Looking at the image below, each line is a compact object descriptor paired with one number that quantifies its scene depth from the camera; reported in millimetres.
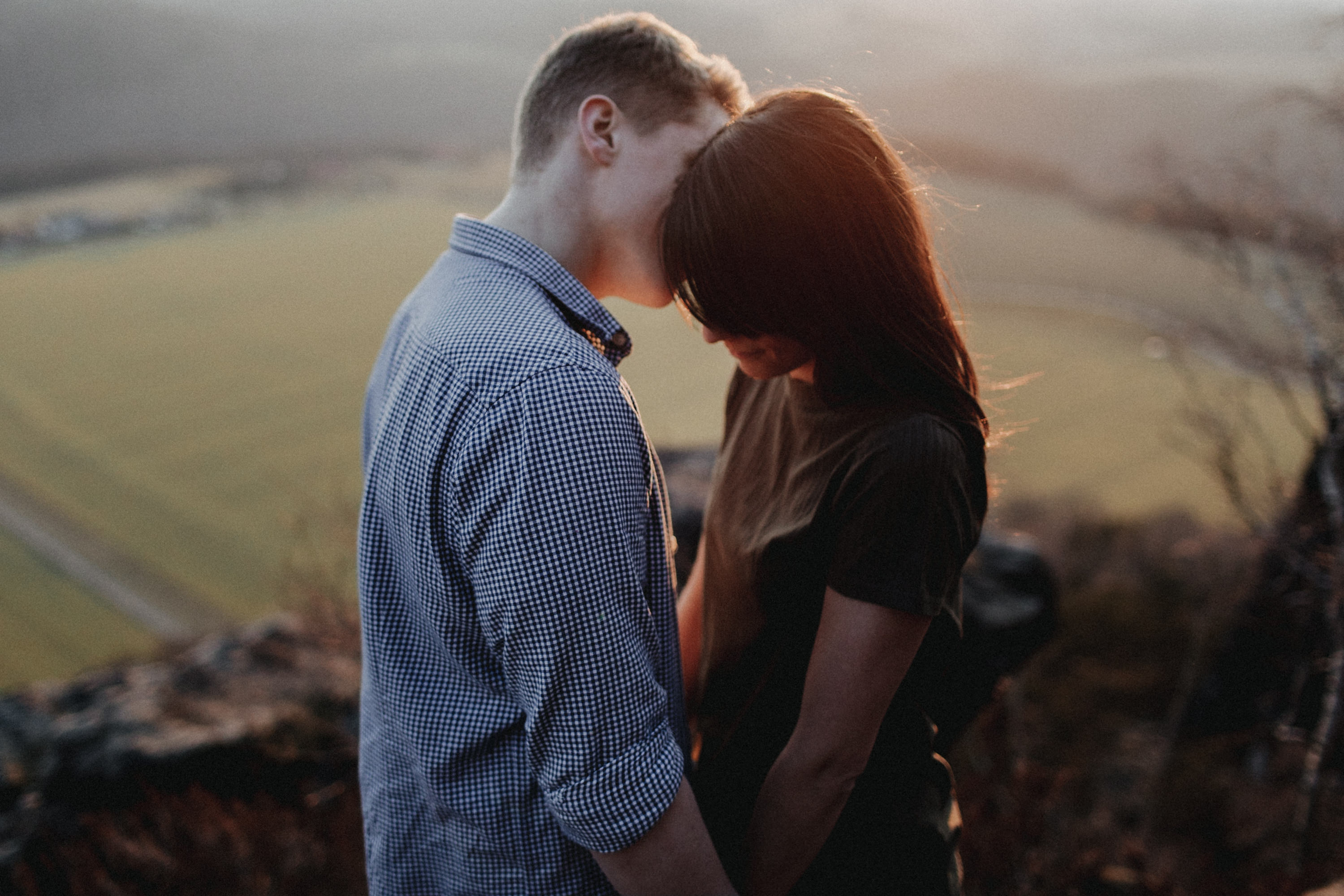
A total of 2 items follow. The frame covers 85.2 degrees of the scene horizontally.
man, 783
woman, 906
